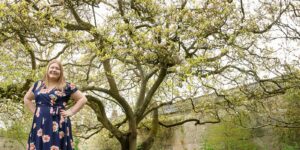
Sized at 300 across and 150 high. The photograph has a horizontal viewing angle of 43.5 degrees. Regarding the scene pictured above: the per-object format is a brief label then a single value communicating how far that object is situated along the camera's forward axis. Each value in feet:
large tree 17.42
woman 11.37
